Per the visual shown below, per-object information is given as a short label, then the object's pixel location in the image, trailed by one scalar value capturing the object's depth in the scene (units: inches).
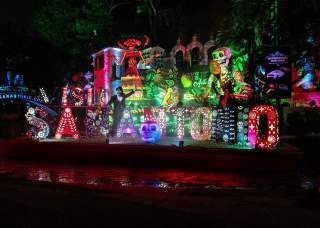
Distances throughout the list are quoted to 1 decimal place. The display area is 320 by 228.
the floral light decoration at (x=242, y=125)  349.4
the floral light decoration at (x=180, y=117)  394.5
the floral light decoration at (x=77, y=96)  474.4
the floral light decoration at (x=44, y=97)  445.0
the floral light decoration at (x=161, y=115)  420.9
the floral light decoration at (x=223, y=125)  360.7
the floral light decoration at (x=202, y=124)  381.4
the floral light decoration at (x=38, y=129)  416.7
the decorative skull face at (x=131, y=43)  547.4
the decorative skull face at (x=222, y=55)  514.6
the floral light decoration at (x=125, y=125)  415.2
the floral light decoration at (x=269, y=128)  315.6
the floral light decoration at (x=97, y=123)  441.9
